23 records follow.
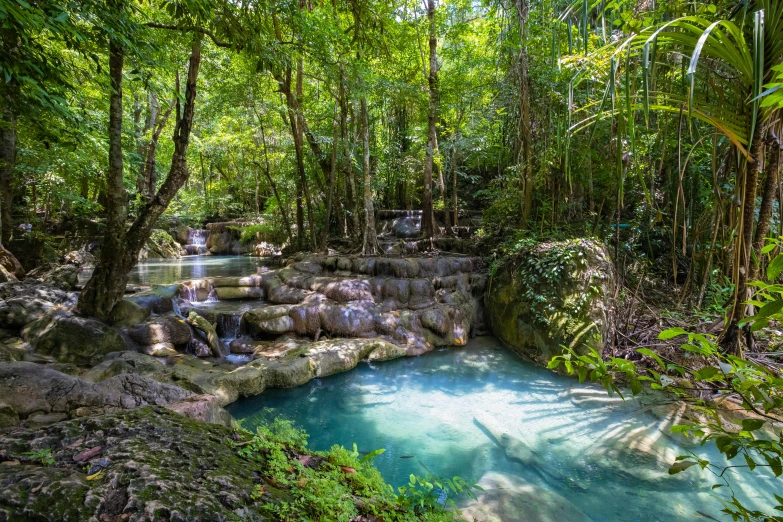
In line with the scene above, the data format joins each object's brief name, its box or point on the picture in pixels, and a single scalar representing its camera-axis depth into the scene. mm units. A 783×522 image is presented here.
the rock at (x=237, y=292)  8406
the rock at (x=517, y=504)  2852
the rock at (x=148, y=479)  1222
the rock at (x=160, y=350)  5716
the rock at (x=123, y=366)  4344
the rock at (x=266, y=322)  6871
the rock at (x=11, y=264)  7246
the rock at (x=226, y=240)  17656
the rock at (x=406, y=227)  13156
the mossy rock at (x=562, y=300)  5668
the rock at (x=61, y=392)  2832
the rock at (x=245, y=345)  6500
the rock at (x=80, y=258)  10836
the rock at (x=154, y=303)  6453
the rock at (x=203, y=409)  2902
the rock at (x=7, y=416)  2176
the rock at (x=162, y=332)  5827
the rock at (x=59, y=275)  6997
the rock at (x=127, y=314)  5836
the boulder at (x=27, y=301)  5441
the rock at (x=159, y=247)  14891
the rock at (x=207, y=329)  6237
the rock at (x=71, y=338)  5055
